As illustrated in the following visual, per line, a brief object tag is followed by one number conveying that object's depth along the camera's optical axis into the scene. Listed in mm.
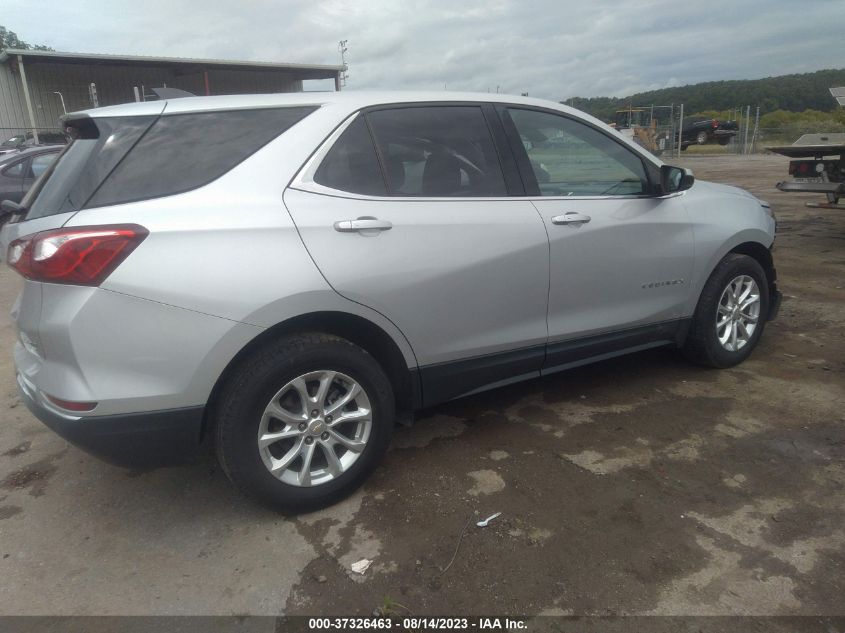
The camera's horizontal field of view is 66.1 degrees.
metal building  28469
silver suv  2389
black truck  31359
